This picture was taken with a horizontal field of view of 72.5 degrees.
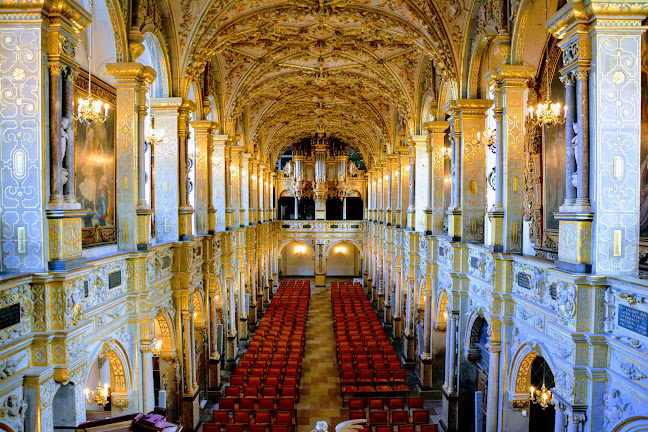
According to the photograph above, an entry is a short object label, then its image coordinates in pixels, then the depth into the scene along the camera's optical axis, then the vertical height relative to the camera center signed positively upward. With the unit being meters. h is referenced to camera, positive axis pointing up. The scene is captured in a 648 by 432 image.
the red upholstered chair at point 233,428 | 11.38 -5.67
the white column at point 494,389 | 9.14 -3.79
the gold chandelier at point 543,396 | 7.66 -3.45
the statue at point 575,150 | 6.23 +0.80
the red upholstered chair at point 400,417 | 12.44 -5.91
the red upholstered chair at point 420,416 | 12.29 -5.80
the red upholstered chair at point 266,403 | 13.54 -6.00
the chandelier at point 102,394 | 7.98 -3.36
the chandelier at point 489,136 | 10.08 +1.63
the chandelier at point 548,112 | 7.67 +1.68
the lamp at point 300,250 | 41.84 -3.97
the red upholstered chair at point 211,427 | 11.62 -5.79
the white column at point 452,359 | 12.17 -4.25
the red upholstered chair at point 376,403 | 13.60 -6.03
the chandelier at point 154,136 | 10.13 +1.75
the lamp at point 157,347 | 10.60 -3.37
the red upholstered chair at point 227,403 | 13.61 -5.99
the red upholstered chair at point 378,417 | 12.65 -6.00
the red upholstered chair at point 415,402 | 13.25 -5.87
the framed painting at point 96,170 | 8.99 +0.85
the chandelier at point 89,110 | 7.18 +1.63
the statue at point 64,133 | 6.10 +1.06
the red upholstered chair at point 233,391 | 14.36 -5.96
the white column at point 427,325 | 14.87 -4.09
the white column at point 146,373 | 9.12 -3.41
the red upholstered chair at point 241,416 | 12.49 -5.90
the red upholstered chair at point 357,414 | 12.80 -6.05
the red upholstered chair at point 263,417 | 12.77 -6.04
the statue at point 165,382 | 11.88 -4.67
